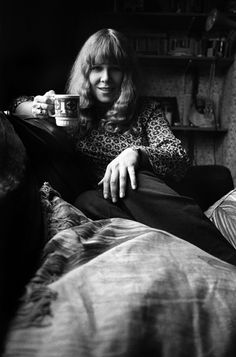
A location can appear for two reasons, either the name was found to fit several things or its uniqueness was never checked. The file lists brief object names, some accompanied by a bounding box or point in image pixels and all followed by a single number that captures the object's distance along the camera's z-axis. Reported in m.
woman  0.69
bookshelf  2.45
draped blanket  0.35
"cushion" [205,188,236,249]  0.80
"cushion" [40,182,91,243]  0.55
